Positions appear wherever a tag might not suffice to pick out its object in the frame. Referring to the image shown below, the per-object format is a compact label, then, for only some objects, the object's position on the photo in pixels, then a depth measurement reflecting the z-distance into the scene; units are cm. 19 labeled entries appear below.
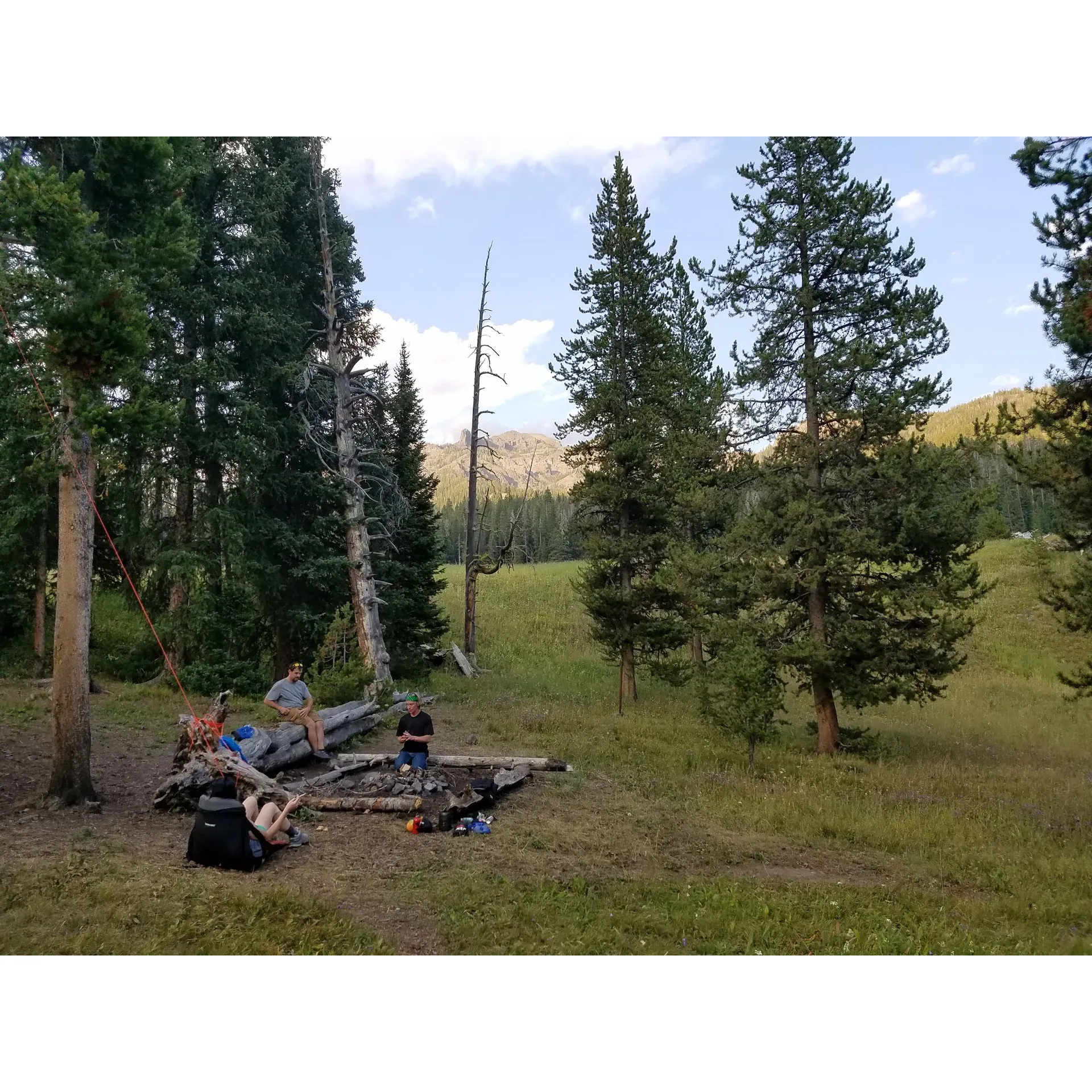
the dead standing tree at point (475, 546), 2469
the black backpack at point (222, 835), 689
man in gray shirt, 1231
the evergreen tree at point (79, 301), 792
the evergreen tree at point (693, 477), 1436
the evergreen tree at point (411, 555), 2272
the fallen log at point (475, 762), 1209
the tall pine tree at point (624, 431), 1906
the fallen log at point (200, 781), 888
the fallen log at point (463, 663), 2512
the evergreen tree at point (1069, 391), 920
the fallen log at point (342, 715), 1332
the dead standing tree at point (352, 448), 1848
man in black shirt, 1087
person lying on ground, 759
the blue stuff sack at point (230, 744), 936
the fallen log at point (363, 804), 953
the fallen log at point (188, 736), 961
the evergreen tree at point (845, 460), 1245
